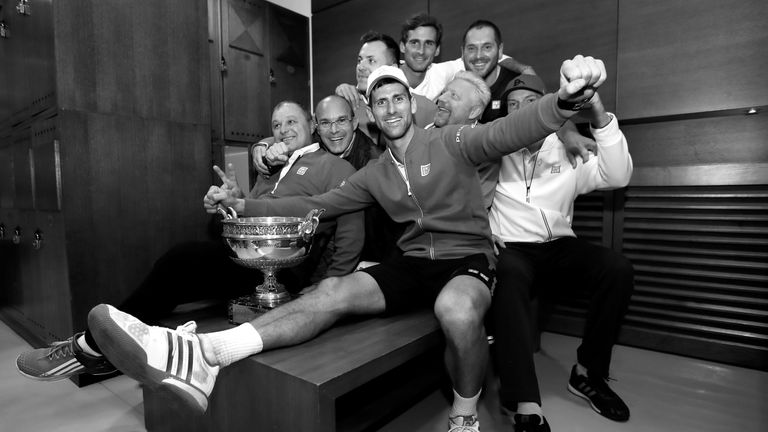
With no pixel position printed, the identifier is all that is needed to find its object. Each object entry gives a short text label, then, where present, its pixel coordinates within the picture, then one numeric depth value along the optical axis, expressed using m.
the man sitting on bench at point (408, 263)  1.05
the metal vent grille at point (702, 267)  2.02
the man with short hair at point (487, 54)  2.30
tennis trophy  1.44
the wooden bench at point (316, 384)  1.03
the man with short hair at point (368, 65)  2.38
